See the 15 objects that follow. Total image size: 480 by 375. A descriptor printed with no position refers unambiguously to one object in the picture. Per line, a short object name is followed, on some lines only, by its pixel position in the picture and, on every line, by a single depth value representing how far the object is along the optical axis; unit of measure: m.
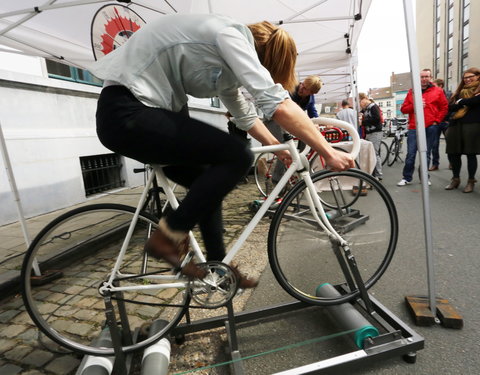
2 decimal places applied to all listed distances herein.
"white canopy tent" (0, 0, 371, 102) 3.09
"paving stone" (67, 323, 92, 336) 2.10
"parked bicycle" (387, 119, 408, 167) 9.47
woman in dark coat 4.79
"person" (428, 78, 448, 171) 6.62
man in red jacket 5.77
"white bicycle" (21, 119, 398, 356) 1.70
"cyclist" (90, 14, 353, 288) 1.33
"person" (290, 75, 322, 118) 4.77
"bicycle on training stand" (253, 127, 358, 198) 4.11
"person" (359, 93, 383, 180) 7.23
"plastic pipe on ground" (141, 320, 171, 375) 1.58
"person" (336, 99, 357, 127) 7.80
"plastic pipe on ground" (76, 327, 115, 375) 1.57
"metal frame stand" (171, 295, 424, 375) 1.53
